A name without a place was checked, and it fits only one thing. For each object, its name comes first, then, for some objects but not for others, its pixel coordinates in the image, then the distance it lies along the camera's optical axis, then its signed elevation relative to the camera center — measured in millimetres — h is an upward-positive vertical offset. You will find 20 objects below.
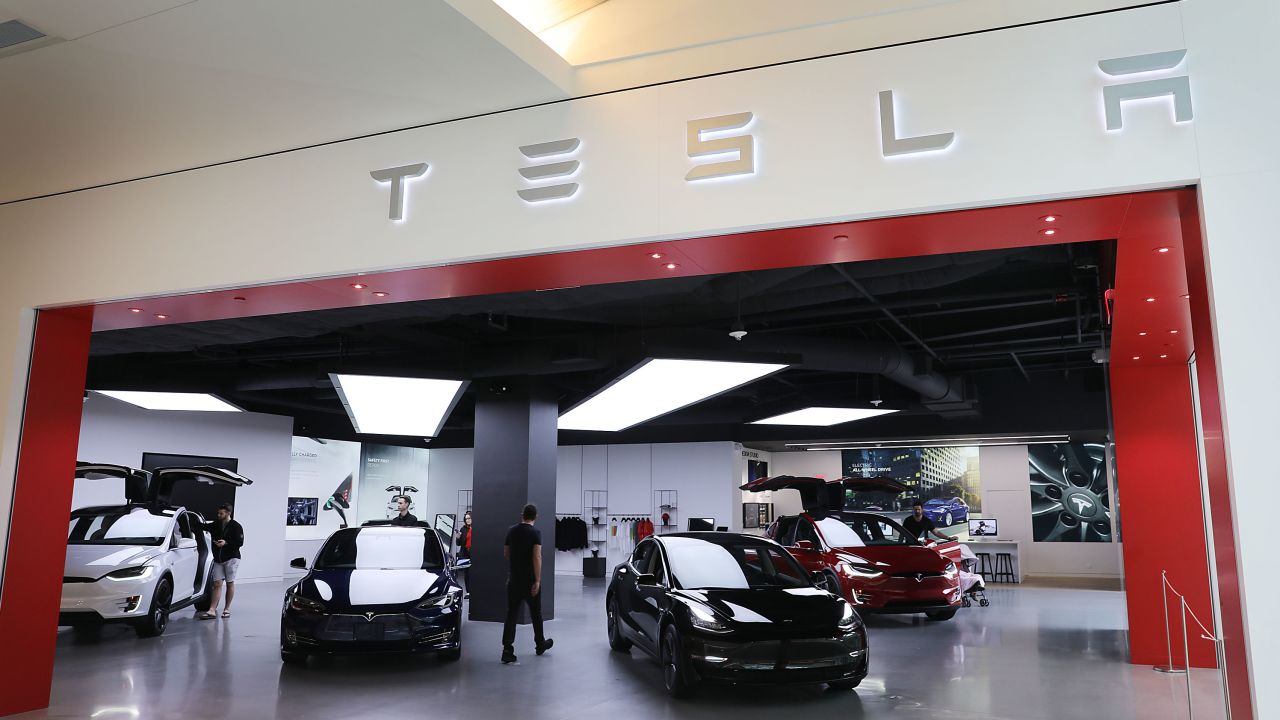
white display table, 16844 -1164
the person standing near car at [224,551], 10703 -760
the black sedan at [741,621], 6125 -986
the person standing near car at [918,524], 12906 -499
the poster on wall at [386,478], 22188 +367
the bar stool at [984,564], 17094 -1528
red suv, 10273 -874
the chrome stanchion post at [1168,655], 7230 -1460
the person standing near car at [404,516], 12414 -361
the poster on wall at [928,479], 19641 +304
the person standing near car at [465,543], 14391 -917
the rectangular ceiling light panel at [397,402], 9750 +1142
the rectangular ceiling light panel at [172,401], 12630 +1441
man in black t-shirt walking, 8047 -788
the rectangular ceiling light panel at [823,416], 13961 +1300
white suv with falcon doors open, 8719 -718
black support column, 10953 +187
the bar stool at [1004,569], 17328 -1599
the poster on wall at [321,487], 19766 +118
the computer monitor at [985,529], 18438 -815
